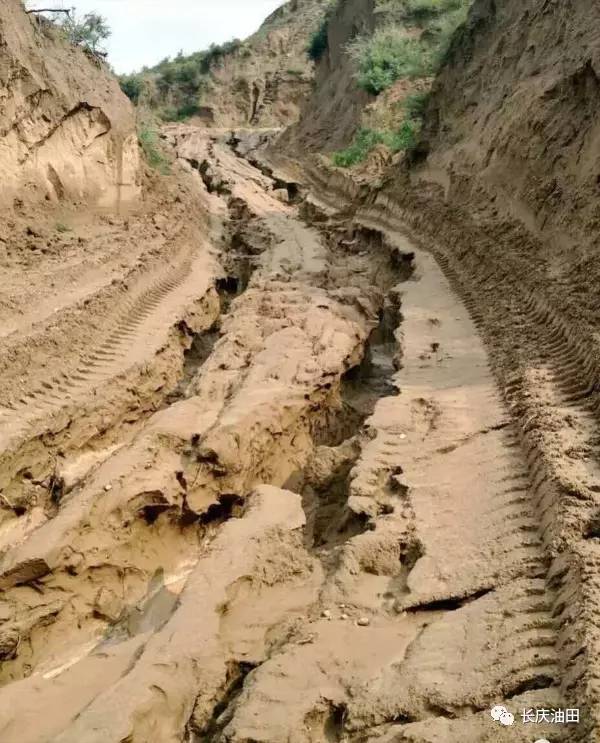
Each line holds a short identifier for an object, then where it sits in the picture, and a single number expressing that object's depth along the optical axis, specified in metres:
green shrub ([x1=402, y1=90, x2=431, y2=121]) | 14.97
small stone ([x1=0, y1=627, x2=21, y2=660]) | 3.98
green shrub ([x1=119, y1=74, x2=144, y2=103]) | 35.62
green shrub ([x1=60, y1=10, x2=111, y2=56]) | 12.89
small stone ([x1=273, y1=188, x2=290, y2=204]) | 16.96
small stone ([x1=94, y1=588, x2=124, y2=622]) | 4.42
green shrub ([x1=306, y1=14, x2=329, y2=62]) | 28.09
